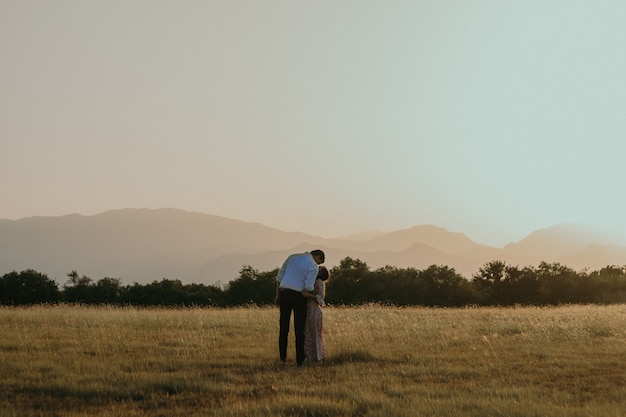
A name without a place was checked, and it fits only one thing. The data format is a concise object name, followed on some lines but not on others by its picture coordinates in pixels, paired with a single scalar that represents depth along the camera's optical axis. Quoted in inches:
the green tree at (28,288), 2092.8
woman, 589.3
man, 587.8
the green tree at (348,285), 2186.3
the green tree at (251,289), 2192.4
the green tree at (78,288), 2139.5
